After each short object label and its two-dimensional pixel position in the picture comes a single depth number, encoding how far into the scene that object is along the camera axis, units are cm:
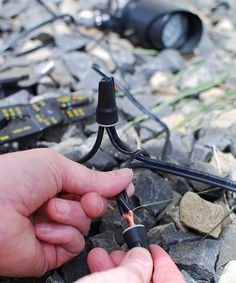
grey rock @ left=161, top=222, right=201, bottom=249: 28
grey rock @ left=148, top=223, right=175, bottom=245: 28
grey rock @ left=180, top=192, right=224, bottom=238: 28
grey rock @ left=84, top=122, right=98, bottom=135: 39
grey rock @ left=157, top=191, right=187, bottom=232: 29
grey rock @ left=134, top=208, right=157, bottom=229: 30
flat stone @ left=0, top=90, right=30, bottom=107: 42
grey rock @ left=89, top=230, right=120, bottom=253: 27
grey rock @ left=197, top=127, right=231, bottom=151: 37
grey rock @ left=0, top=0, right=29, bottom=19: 60
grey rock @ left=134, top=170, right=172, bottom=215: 31
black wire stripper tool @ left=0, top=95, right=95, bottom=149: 36
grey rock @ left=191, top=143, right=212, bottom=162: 36
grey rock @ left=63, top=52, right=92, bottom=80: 48
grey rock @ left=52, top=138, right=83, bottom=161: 35
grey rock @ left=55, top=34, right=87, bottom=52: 53
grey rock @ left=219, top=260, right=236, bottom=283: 25
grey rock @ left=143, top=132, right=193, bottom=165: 37
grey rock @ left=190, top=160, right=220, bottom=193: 32
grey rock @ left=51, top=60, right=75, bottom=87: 47
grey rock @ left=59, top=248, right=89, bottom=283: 26
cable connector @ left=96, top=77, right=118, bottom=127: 25
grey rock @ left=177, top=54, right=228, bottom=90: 49
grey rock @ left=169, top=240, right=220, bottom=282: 26
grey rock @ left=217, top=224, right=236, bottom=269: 27
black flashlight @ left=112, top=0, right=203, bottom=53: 54
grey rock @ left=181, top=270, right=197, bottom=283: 25
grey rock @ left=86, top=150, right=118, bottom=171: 34
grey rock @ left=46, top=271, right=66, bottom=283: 25
